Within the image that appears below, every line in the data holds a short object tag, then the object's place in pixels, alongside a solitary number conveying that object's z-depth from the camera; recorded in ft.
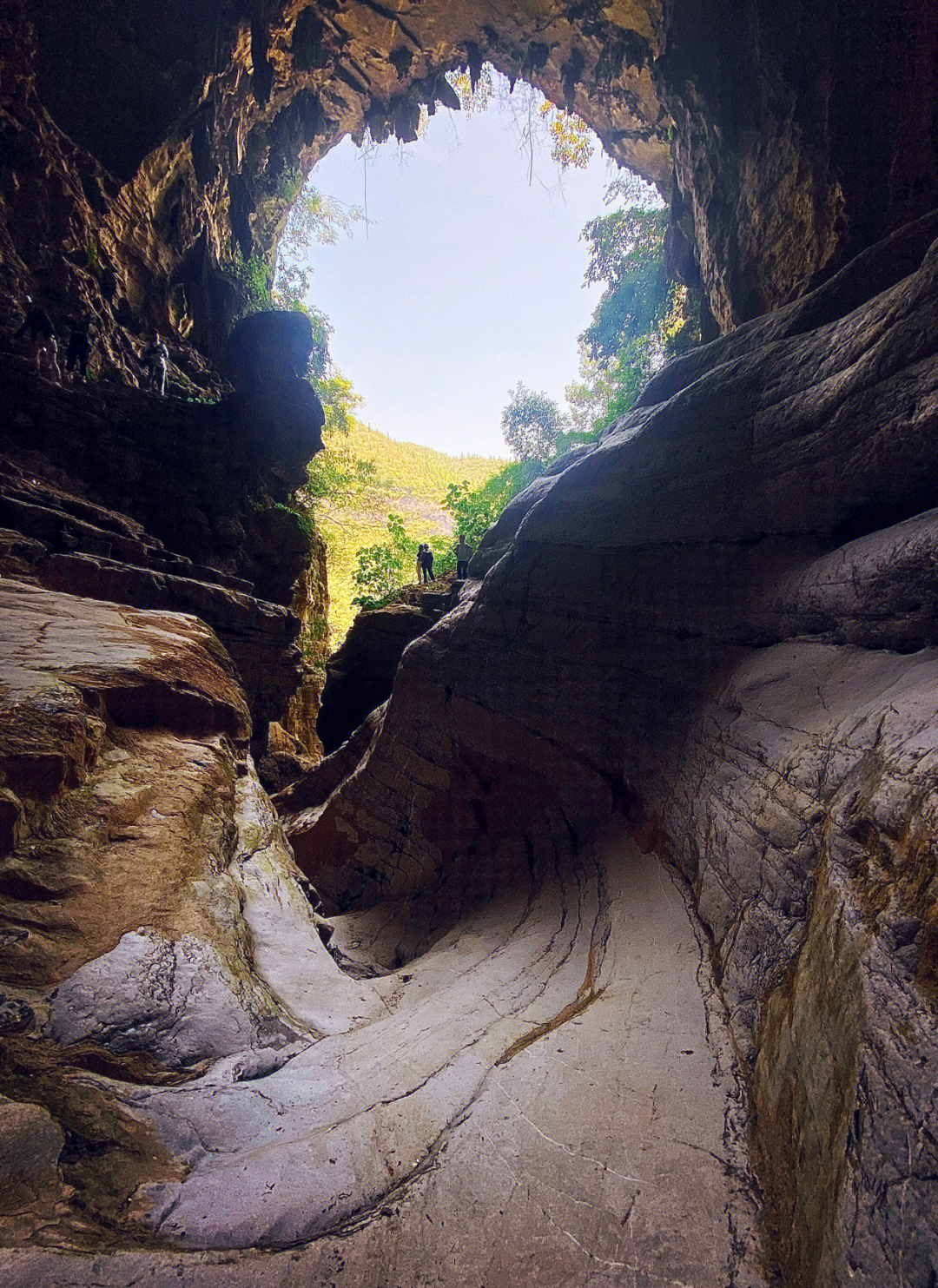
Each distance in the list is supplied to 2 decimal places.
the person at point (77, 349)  42.63
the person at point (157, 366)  50.08
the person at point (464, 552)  49.57
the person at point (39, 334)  39.17
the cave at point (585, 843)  5.78
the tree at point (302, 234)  81.61
